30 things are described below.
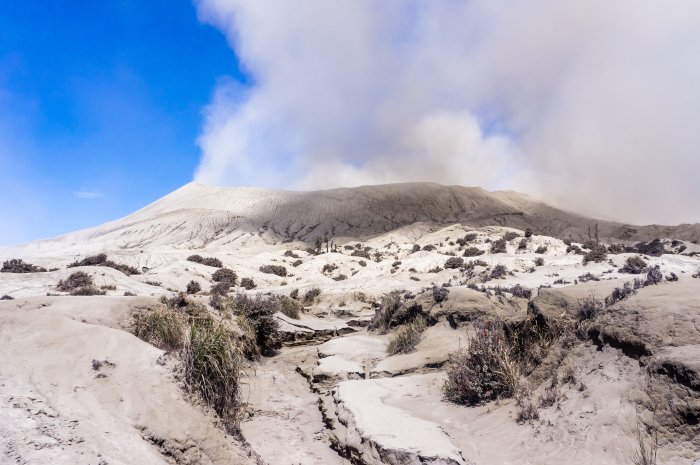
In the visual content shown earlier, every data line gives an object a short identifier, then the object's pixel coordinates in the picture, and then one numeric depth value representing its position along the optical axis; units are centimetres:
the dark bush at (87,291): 1577
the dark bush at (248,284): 2829
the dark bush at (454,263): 2894
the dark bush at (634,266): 2009
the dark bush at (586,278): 1753
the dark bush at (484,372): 645
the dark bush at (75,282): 1744
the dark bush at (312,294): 2366
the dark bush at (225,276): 2820
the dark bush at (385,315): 1452
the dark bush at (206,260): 3231
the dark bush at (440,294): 1220
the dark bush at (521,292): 1245
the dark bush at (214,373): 517
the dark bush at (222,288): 2238
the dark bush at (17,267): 2198
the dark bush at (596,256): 2344
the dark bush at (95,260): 2473
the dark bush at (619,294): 633
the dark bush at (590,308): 650
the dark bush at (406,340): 1085
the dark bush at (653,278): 654
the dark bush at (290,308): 1621
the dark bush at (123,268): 2420
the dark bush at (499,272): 2206
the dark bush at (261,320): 1232
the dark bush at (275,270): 3422
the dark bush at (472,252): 3312
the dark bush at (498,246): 3222
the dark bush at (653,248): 3163
